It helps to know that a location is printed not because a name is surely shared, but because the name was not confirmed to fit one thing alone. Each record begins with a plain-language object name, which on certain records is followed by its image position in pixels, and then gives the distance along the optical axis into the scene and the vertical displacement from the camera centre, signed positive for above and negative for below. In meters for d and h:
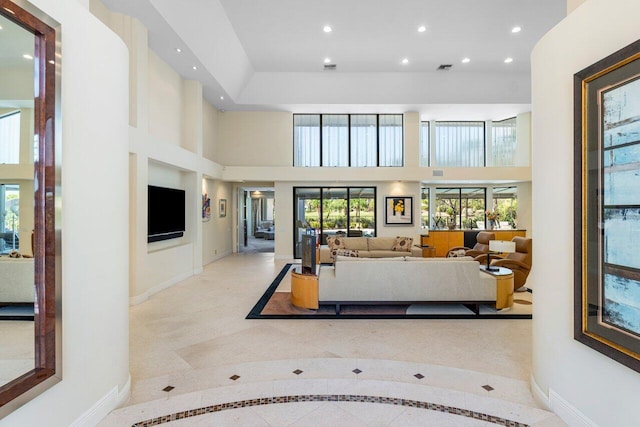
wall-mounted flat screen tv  6.09 +0.04
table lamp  5.50 -0.57
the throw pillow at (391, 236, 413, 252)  8.85 -0.84
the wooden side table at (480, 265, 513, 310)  4.86 -1.17
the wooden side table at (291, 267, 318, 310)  4.82 -1.18
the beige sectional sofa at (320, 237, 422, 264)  8.56 -0.97
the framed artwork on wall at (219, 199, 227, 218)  10.34 +0.23
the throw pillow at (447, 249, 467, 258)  7.31 -0.92
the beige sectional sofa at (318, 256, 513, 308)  4.76 -1.04
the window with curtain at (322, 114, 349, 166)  10.87 +2.59
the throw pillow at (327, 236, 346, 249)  8.93 -0.79
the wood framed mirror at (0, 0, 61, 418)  1.75 +0.24
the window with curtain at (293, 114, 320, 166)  10.83 +2.59
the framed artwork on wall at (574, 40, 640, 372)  1.80 +0.05
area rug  4.66 -1.51
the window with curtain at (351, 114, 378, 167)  10.88 +2.59
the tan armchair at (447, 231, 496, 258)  7.78 -0.83
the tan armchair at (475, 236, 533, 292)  5.98 -0.93
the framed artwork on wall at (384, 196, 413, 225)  10.56 +0.15
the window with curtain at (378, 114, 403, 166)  10.81 +2.58
